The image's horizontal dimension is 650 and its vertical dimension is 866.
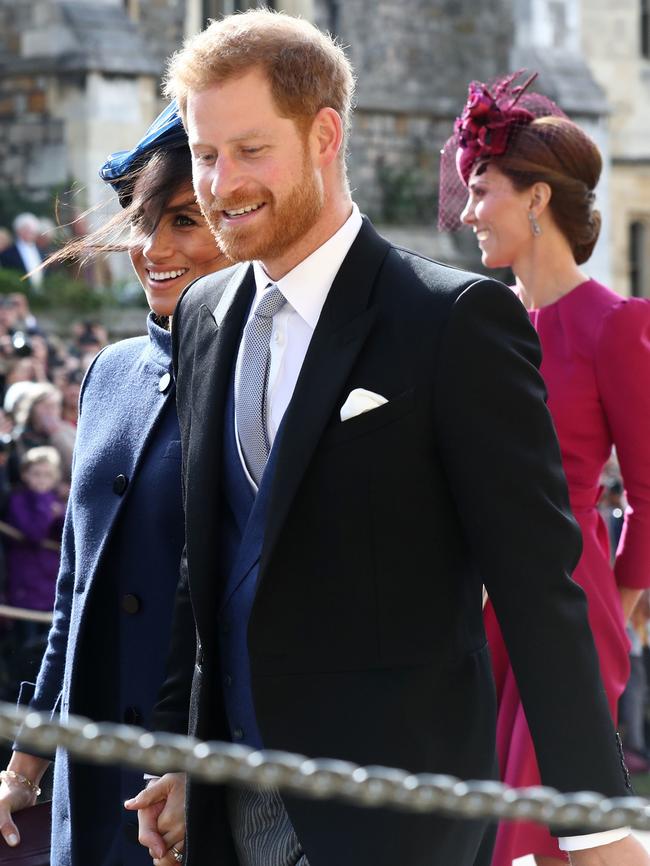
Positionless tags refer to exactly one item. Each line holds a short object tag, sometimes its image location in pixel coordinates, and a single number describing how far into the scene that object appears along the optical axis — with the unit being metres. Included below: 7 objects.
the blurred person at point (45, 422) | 16.89
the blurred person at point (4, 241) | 25.44
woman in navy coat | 5.91
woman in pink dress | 7.76
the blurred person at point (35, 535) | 15.53
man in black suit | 4.82
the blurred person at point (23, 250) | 25.62
